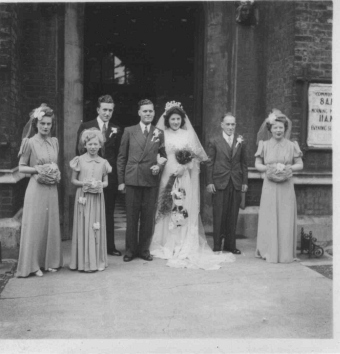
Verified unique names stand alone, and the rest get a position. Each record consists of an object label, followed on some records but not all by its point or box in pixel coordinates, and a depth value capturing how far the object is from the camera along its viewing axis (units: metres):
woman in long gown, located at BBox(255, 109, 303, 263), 6.51
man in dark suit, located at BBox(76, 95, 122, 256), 6.57
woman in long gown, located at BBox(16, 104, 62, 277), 5.75
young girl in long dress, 5.90
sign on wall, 7.75
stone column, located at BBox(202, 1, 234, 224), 8.25
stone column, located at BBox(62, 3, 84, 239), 7.82
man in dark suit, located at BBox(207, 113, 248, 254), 6.90
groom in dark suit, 6.43
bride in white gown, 6.74
